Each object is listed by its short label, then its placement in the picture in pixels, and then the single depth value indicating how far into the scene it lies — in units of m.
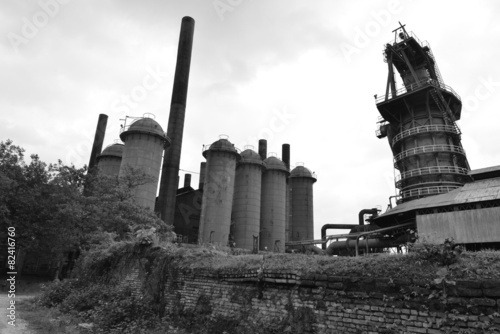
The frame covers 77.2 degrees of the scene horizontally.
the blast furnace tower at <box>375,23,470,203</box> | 30.47
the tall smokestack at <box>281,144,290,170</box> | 51.09
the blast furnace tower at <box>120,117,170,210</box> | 31.66
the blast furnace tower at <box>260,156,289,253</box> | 41.41
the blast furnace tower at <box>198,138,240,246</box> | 35.81
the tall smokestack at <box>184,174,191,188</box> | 57.78
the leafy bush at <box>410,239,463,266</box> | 6.44
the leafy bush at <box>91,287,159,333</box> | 10.43
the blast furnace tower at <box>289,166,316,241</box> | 49.53
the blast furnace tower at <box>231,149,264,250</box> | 38.75
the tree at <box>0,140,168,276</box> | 21.70
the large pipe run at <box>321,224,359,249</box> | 42.72
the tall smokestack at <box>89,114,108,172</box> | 46.14
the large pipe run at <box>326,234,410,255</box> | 26.99
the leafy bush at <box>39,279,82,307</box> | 14.76
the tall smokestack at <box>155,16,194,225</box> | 34.34
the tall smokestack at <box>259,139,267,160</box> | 48.62
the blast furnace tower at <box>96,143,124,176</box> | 41.50
